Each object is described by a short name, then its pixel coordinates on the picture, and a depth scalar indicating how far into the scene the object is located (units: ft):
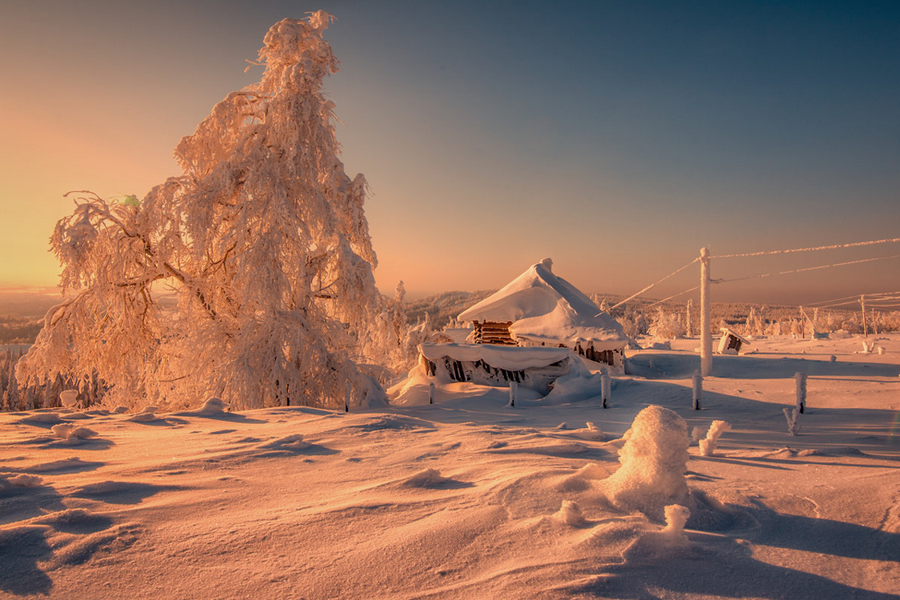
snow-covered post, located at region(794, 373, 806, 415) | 23.17
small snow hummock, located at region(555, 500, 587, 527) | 8.48
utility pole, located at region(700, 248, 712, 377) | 43.55
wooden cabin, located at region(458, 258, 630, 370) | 55.52
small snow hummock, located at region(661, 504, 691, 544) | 7.67
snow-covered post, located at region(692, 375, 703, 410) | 27.89
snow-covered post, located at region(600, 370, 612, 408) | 30.07
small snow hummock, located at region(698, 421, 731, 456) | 15.37
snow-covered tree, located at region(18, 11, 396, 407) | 29.27
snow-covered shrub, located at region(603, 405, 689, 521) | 9.55
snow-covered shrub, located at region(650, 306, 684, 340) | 169.27
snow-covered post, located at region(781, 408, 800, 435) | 20.34
